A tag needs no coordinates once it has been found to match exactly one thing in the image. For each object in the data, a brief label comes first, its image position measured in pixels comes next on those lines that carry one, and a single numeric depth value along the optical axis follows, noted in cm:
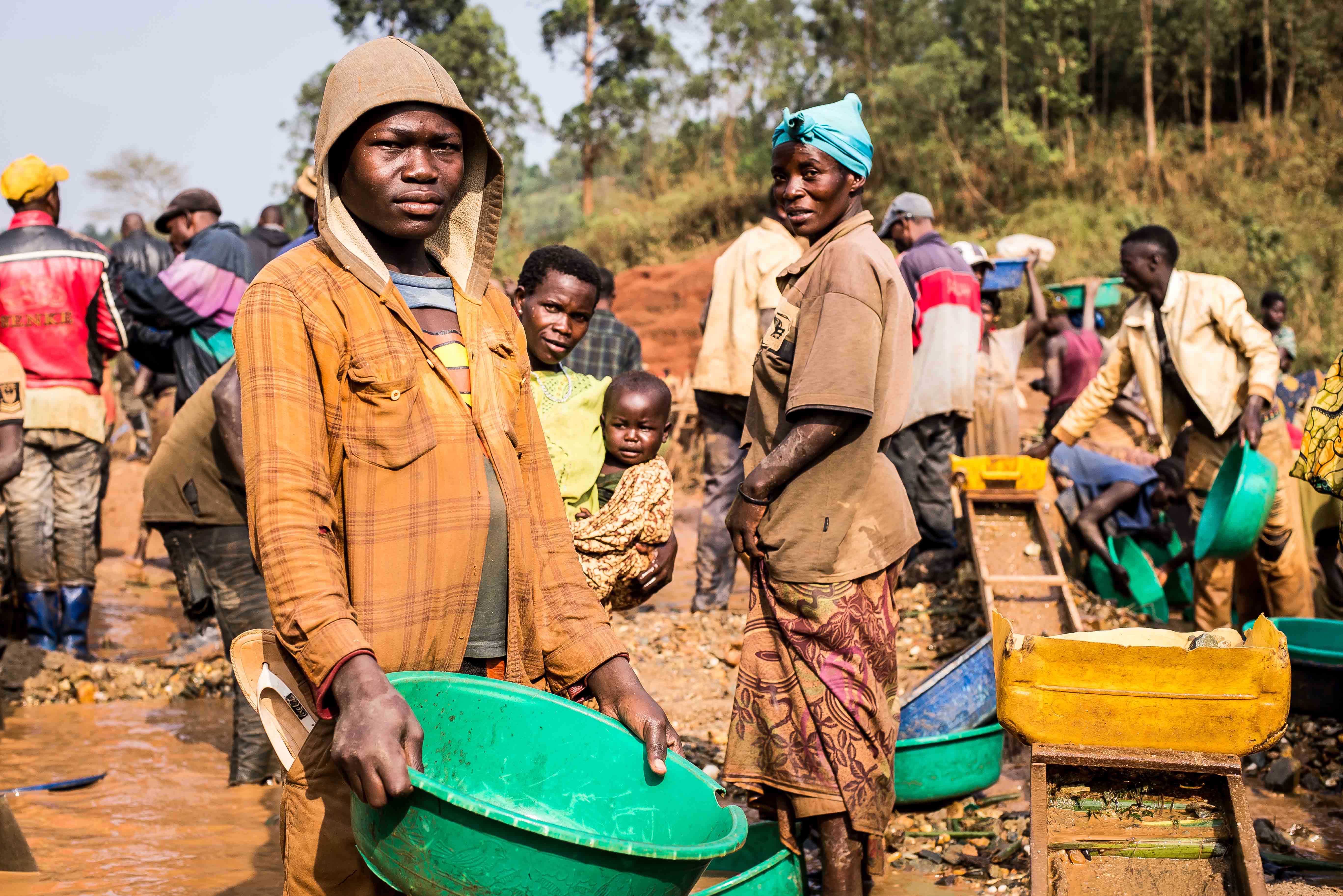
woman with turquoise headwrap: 302
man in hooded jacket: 173
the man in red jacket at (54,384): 588
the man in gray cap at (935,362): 634
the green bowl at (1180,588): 692
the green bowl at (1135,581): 654
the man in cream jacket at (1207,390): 545
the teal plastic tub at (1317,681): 390
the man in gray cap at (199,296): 543
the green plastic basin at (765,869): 283
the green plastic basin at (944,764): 379
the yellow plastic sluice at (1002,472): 641
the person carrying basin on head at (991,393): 777
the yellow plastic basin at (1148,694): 252
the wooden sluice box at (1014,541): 541
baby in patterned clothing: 324
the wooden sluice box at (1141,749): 252
